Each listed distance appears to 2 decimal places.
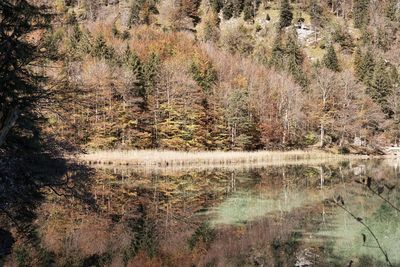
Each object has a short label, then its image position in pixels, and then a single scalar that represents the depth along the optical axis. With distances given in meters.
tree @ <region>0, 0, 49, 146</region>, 13.52
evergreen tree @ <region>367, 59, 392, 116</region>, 66.38
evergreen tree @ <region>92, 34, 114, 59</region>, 58.50
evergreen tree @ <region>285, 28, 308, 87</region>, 71.25
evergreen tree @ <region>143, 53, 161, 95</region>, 51.38
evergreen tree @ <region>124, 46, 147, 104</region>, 48.97
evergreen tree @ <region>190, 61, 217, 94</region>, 56.84
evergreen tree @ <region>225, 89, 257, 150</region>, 51.66
